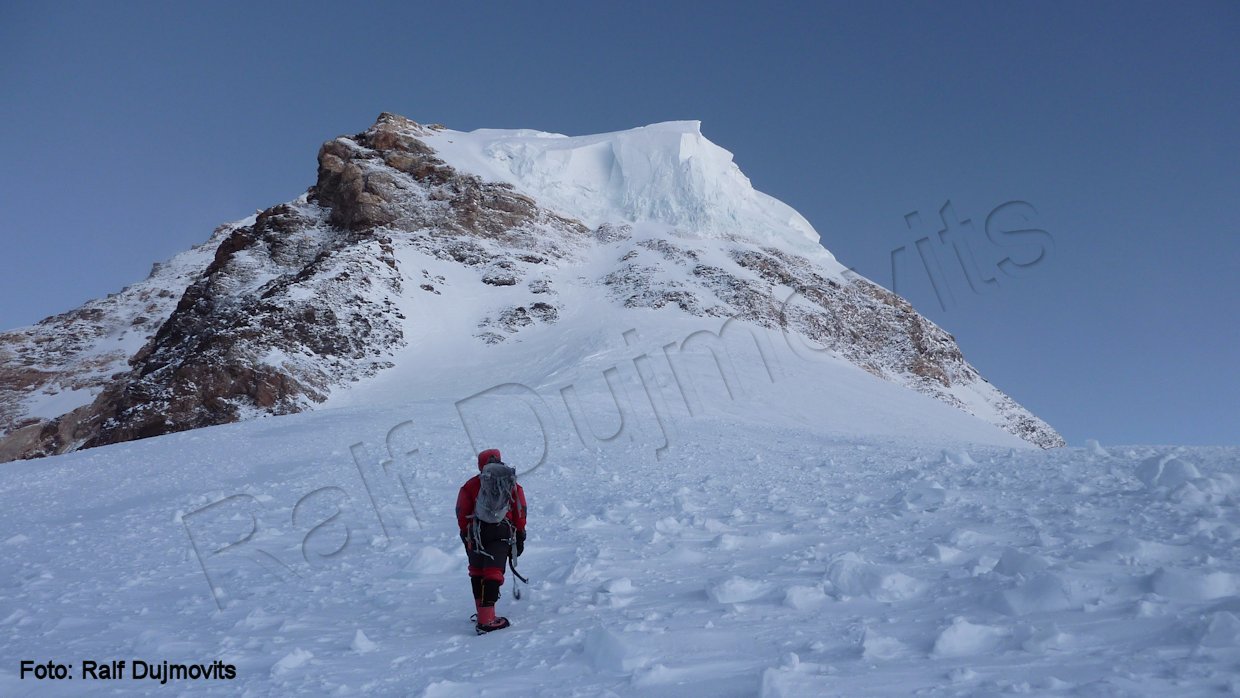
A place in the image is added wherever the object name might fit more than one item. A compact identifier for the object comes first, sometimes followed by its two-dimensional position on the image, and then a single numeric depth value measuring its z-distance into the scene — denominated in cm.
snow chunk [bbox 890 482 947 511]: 775
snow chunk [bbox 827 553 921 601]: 506
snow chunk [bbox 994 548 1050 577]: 500
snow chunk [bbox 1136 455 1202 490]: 681
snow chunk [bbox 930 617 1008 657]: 401
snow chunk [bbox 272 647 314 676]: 496
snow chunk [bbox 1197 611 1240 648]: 361
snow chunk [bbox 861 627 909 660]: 409
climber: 557
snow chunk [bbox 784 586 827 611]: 511
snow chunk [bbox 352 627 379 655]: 530
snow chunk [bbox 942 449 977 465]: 1024
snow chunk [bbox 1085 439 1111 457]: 933
